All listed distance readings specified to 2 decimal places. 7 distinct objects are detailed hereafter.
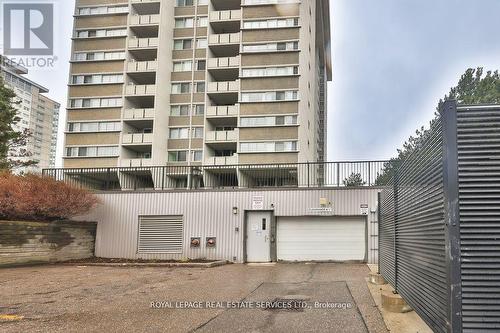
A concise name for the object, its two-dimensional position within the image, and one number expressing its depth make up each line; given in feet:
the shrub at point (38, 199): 56.54
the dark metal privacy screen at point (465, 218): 13.16
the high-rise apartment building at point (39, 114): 257.14
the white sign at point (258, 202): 65.72
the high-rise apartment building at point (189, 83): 127.85
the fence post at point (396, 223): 26.22
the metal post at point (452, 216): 13.10
